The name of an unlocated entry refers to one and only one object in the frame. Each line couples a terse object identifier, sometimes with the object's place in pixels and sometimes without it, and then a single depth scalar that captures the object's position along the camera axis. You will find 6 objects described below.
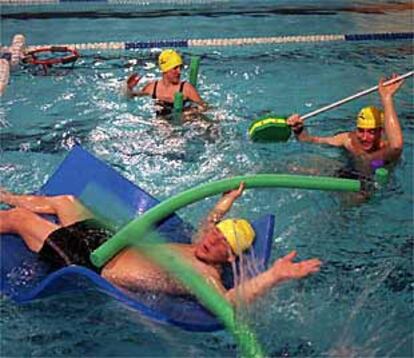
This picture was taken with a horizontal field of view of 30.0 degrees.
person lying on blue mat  3.36
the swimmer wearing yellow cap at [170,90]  6.04
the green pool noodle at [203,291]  2.98
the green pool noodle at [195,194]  3.25
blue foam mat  3.16
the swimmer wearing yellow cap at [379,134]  4.65
